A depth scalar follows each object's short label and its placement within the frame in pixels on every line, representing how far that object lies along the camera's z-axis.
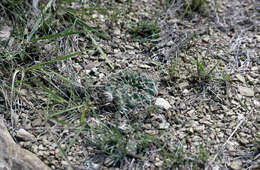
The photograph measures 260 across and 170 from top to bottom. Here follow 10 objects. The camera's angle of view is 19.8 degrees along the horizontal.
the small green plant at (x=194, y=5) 1.40
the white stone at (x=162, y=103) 1.22
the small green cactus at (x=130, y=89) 1.21
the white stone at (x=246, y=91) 1.25
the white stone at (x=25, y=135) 1.18
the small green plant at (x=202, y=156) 1.15
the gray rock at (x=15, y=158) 1.14
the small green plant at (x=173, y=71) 1.26
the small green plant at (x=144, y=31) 1.34
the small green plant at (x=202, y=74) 1.25
